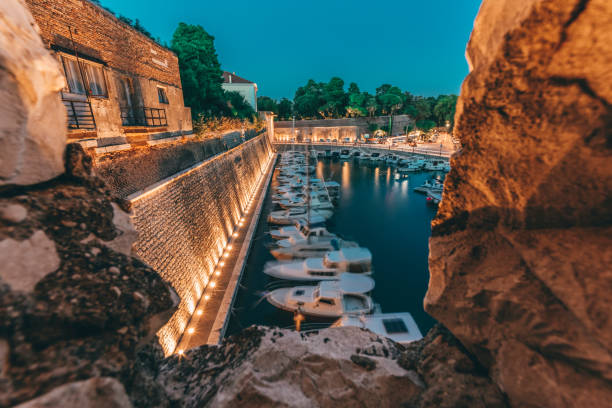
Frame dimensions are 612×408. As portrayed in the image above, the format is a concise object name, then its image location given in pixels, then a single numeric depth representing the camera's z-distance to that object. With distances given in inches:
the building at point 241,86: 1985.7
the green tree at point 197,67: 956.6
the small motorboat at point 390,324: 336.8
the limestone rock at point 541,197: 69.1
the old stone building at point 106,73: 310.0
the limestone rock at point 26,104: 66.3
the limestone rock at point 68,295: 61.1
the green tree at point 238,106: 1269.2
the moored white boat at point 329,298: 384.8
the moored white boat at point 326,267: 465.1
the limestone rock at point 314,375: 99.3
